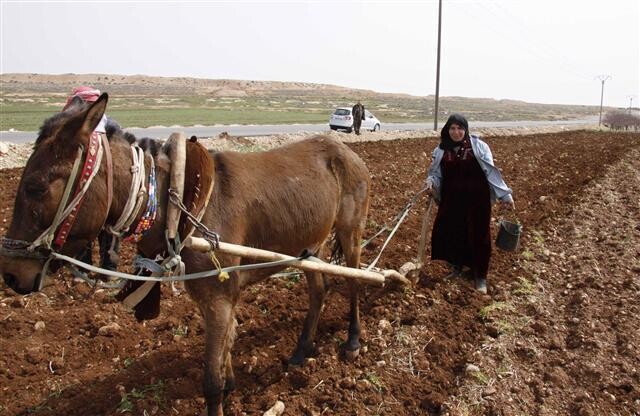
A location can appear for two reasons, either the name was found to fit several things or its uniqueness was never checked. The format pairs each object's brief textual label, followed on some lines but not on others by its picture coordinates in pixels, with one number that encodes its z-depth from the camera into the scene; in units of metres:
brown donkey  2.66
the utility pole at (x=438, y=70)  30.97
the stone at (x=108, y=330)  4.85
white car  27.95
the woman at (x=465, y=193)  5.71
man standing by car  25.34
